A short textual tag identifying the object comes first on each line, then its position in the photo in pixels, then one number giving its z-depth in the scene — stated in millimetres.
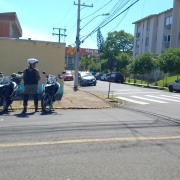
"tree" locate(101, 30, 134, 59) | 77938
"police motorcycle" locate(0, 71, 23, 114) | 9742
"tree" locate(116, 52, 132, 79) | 48000
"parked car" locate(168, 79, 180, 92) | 24922
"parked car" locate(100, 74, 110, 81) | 46862
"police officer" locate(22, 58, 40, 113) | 9859
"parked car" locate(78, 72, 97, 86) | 30297
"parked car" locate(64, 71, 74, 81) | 41125
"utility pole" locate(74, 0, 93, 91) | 24844
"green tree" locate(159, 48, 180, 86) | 29250
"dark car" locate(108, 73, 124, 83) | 41062
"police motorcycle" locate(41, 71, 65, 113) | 10292
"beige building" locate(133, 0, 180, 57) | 42000
